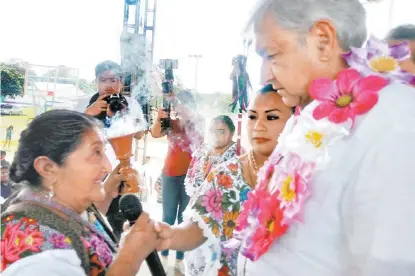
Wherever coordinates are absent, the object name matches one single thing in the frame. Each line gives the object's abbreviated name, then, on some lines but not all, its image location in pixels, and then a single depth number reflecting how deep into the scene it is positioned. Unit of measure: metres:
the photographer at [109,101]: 2.56
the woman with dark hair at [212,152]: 3.96
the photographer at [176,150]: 4.46
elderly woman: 1.17
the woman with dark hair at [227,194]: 1.71
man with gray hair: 0.76
